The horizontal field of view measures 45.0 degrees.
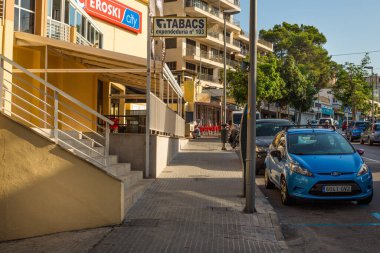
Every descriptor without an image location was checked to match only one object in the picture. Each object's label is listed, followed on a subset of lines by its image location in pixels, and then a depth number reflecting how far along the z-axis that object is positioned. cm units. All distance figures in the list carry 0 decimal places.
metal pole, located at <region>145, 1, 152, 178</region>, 1142
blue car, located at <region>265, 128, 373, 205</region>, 848
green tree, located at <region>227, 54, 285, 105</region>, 4350
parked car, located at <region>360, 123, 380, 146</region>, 3013
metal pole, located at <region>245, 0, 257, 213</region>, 826
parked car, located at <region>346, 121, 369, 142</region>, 3752
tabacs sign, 1109
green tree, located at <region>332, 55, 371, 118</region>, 6062
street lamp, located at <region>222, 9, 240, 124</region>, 2828
